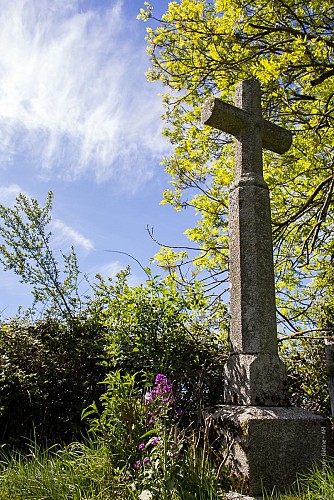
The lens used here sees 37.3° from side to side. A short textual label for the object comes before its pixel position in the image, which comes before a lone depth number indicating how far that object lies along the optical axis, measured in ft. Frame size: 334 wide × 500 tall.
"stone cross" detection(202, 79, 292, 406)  12.39
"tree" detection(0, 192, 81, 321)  27.61
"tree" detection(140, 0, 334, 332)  23.50
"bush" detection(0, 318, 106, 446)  18.95
